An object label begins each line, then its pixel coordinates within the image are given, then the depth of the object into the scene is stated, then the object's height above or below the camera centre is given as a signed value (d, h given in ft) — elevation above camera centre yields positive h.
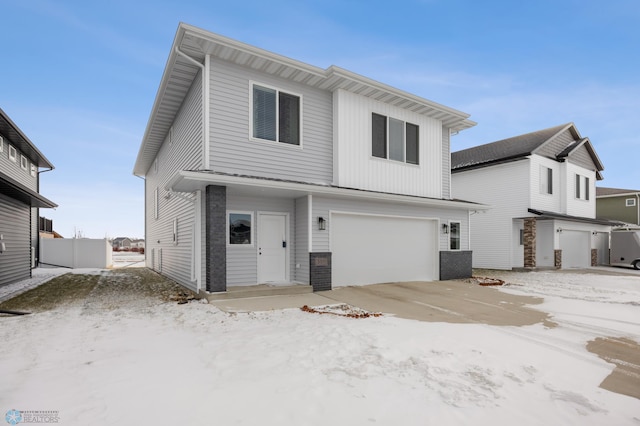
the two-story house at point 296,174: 26.50 +4.44
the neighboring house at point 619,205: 81.92 +4.05
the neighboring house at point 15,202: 34.25 +2.54
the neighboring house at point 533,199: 53.57 +3.79
